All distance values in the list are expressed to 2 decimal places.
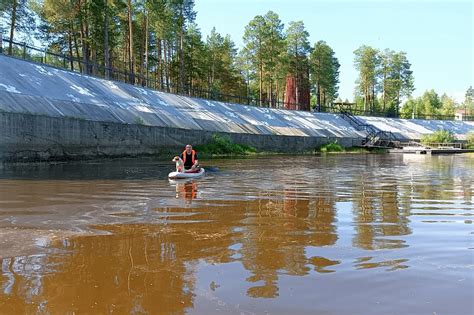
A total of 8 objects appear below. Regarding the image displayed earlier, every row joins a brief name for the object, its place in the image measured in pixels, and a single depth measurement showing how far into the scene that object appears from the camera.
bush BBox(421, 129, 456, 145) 57.78
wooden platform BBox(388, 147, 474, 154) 46.83
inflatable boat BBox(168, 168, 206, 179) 14.93
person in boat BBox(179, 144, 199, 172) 16.23
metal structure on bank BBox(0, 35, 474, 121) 45.66
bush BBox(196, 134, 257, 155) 34.01
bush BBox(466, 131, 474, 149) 60.05
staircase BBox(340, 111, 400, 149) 54.25
